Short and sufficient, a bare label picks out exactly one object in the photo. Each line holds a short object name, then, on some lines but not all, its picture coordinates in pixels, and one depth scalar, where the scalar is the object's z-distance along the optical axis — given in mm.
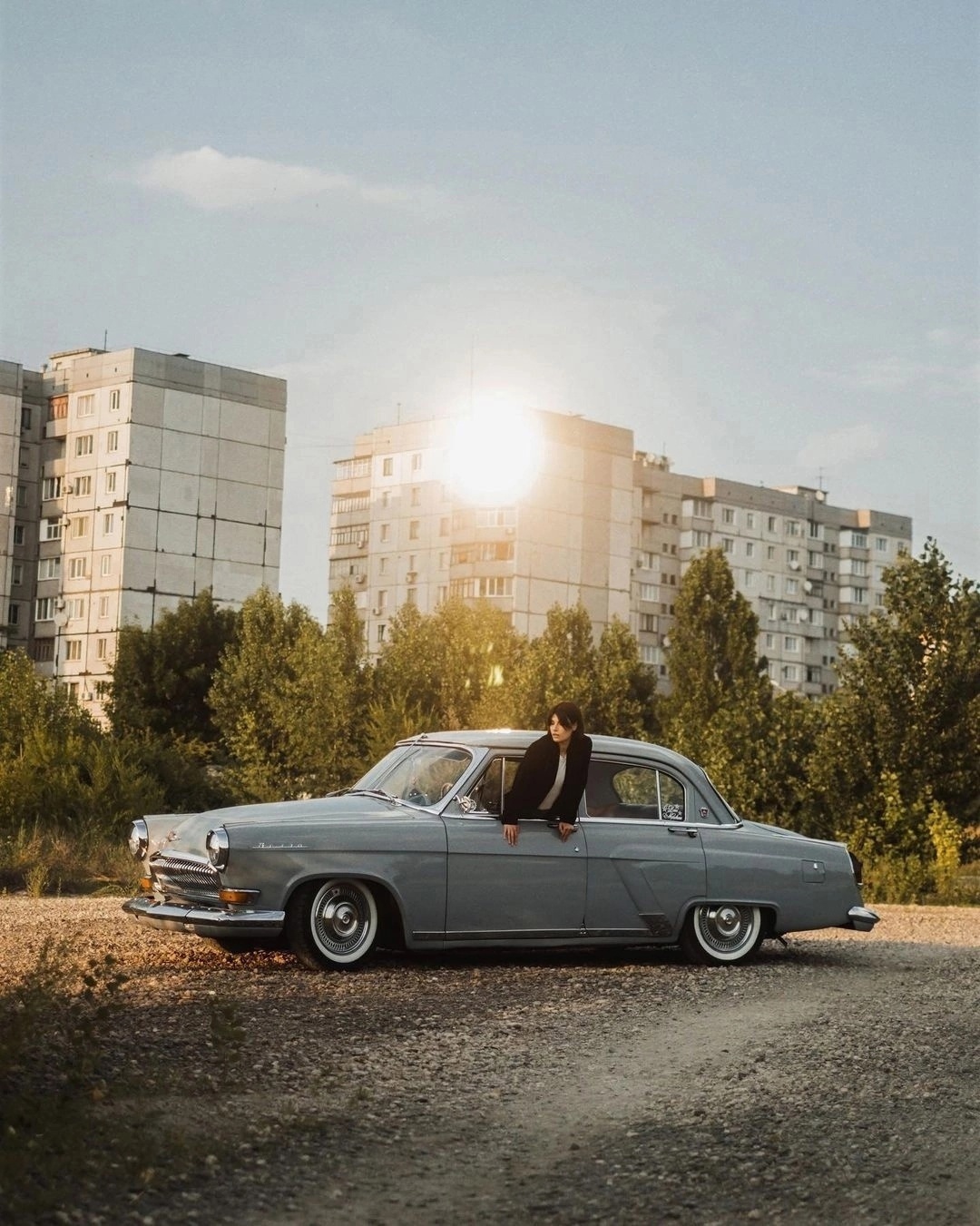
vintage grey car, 11719
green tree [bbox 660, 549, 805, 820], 34062
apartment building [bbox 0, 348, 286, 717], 98938
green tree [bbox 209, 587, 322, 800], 56344
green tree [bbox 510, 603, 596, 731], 54469
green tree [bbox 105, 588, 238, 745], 70938
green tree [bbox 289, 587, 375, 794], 53875
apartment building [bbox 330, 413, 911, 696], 114438
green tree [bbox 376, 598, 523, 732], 54719
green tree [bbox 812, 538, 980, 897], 31547
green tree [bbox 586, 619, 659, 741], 63531
